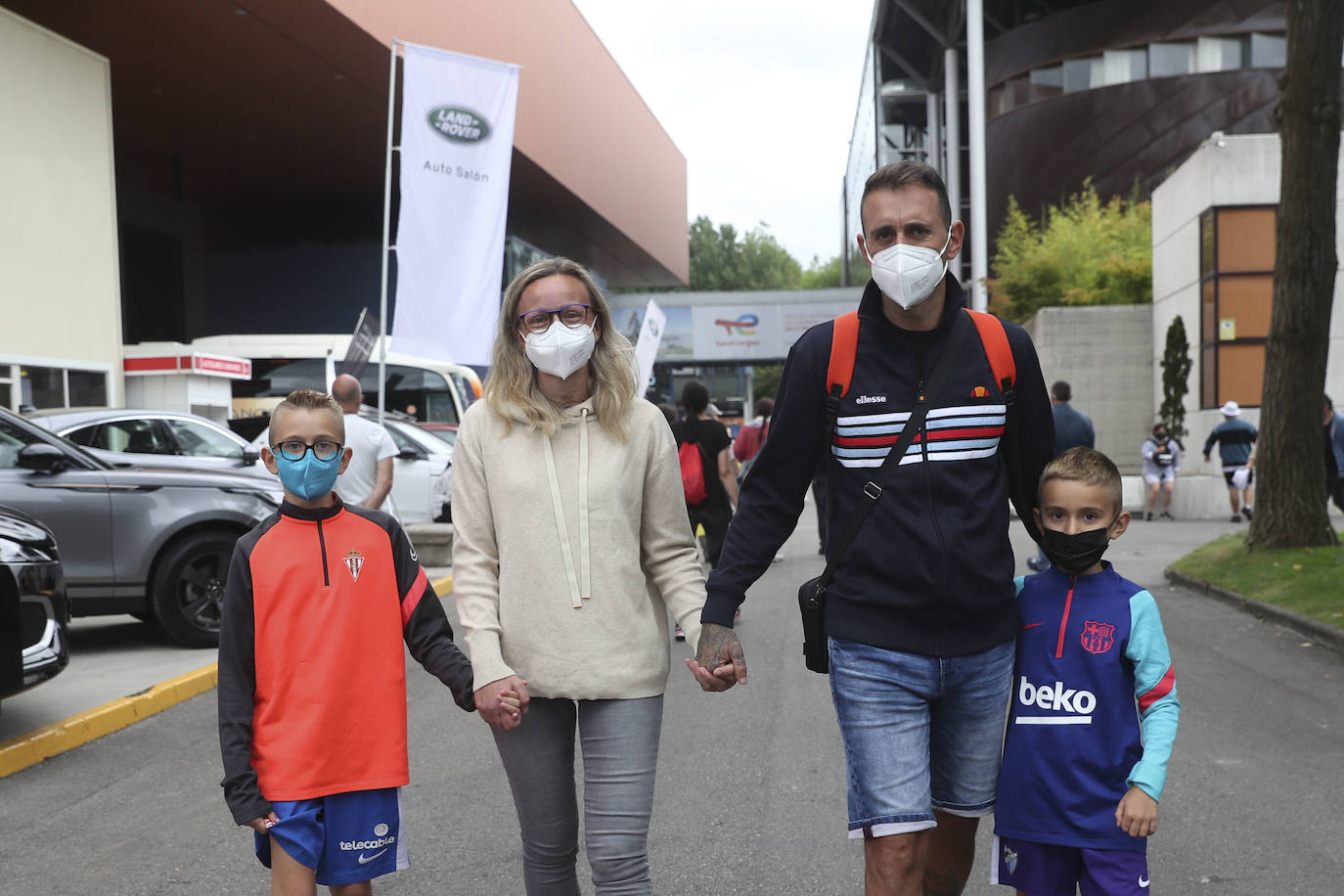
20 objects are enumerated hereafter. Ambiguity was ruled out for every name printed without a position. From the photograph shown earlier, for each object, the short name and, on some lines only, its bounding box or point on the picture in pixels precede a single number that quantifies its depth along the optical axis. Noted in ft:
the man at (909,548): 9.36
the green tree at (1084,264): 97.66
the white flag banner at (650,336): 54.29
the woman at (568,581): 9.66
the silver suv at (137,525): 27.81
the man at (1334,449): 47.30
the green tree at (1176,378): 77.30
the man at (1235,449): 61.26
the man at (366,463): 29.89
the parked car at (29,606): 20.02
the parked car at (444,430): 68.19
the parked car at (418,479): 53.36
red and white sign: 63.00
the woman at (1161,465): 65.21
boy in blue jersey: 9.56
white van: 77.77
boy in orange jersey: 9.78
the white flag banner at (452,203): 39.34
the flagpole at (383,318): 40.06
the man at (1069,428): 38.78
